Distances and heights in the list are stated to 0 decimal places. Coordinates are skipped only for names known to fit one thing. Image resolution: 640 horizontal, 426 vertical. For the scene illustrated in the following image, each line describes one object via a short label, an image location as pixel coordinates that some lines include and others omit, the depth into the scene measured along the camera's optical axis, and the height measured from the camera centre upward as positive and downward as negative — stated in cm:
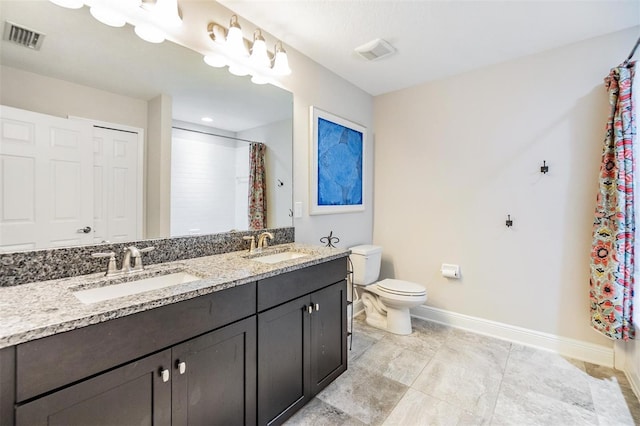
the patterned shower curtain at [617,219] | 178 -4
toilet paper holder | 264 -55
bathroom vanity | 76 -48
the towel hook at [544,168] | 223 +35
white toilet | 241 -73
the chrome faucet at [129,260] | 129 -23
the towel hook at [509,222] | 239 -8
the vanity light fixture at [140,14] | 129 +95
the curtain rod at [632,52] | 174 +102
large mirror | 117 +56
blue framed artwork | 241 +44
